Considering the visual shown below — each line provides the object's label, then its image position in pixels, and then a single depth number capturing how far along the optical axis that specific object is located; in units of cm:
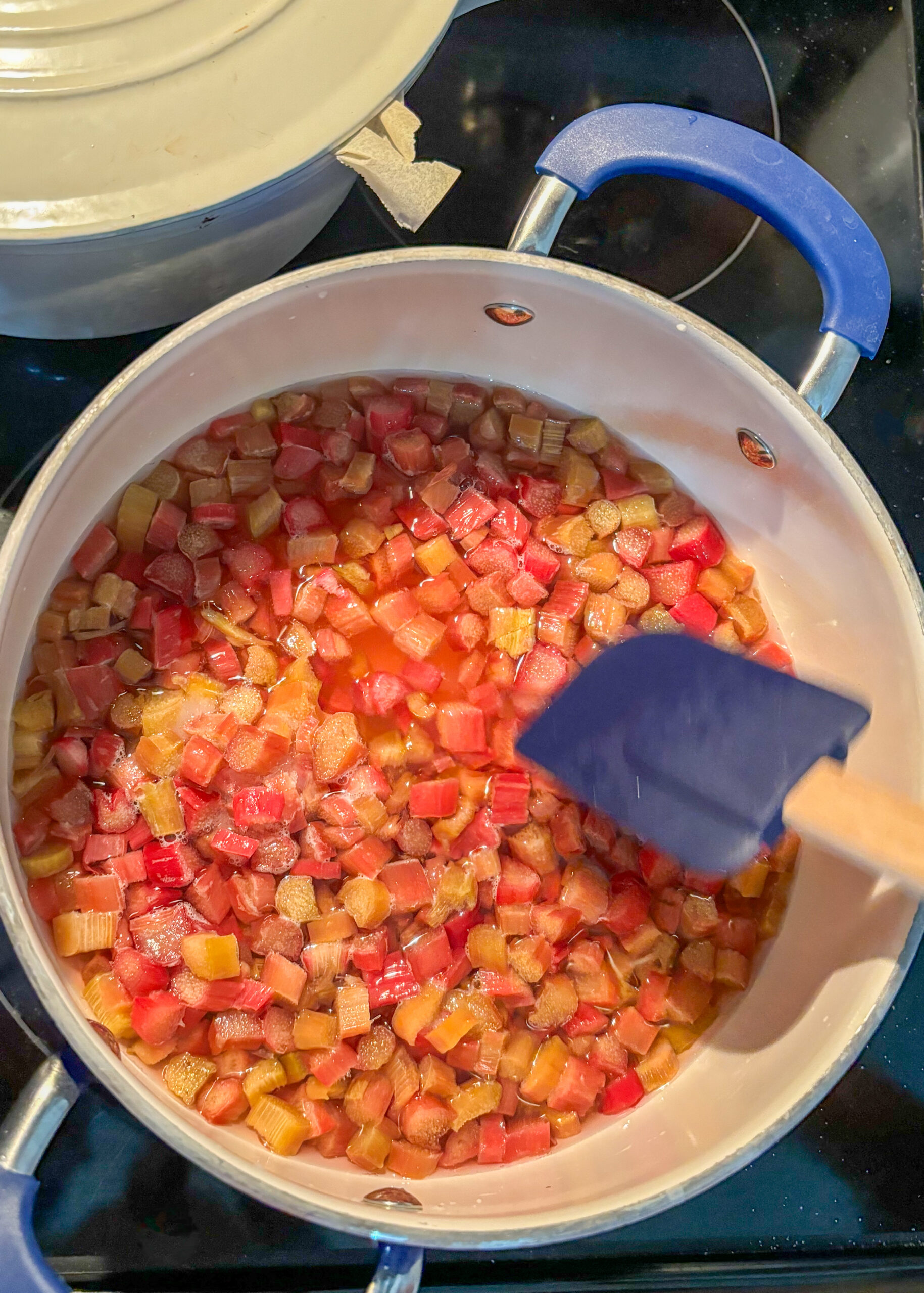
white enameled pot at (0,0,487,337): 25
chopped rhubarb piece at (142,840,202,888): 33
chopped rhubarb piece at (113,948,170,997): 32
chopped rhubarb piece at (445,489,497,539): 36
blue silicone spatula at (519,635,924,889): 30
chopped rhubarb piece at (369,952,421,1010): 33
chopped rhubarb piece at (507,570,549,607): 36
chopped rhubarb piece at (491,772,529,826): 35
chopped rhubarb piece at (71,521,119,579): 34
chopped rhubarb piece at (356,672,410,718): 35
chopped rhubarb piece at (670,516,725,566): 37
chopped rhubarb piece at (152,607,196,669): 34
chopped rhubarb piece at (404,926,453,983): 34
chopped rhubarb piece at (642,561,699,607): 37
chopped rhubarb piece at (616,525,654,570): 37
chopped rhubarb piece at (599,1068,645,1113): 34
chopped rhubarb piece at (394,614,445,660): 35
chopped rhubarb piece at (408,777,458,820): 34
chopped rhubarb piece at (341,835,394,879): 34
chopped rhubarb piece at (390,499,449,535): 36
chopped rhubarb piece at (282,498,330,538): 35
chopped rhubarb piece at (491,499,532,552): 37
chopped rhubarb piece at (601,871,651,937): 35
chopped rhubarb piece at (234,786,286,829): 33
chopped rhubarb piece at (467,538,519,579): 36
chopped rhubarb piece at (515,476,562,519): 37
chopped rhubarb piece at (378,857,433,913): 34
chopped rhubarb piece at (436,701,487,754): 35
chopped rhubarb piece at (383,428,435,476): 36
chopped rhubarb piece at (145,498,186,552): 35
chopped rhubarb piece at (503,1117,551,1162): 33
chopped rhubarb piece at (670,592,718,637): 37
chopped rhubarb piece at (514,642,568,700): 36
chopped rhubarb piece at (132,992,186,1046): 31
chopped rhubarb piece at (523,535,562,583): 36
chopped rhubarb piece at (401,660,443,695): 35
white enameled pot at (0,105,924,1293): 27
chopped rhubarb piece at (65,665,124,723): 33
